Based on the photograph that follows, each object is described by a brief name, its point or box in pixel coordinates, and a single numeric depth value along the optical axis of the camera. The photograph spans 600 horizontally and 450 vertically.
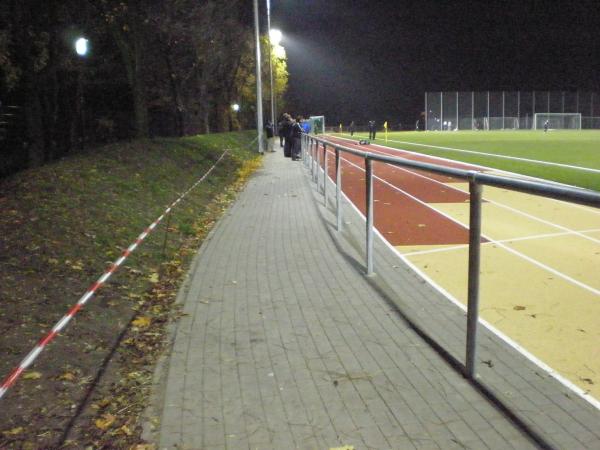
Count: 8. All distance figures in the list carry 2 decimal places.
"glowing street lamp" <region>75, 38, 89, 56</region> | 15.49
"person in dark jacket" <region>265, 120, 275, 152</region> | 40.21
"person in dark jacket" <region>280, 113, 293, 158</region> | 26.78
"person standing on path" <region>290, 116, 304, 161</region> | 26.42
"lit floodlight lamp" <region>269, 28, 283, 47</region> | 50.56
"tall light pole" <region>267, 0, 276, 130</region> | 49.62
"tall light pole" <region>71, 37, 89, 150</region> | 24.27
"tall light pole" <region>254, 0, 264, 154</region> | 28.85
